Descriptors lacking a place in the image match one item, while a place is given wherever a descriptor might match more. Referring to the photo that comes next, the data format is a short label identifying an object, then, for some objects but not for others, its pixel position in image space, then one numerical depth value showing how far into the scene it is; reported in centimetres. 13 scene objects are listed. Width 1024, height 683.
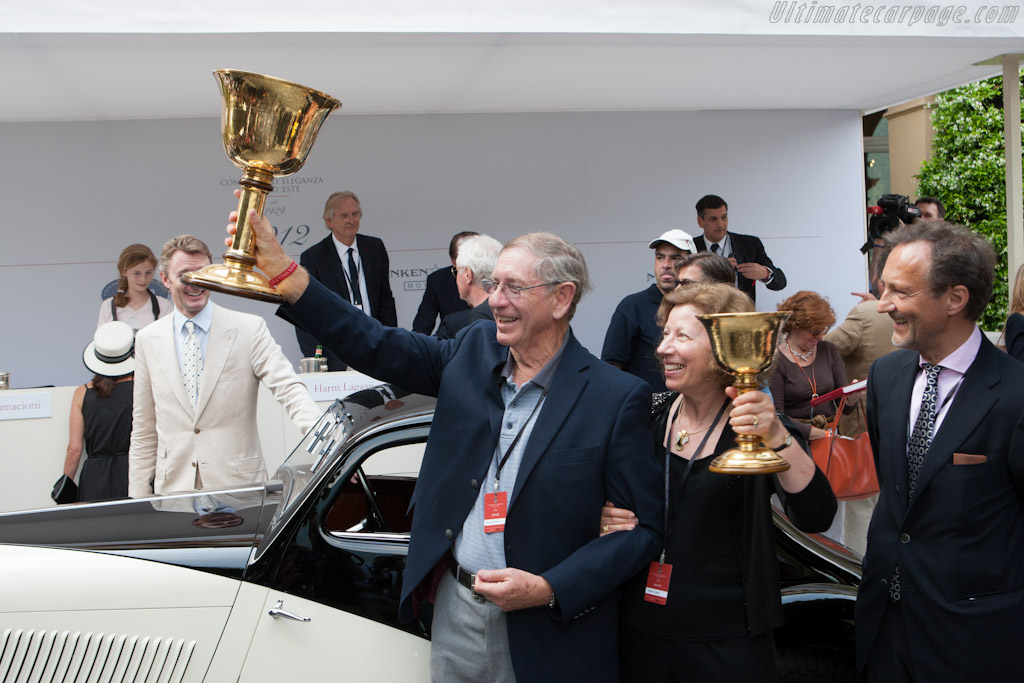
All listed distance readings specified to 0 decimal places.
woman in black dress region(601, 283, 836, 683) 212
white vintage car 249
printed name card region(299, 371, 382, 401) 593
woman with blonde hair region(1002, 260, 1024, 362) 300
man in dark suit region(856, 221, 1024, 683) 209
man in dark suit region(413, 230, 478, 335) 667
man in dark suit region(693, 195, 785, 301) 636
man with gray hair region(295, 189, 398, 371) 668
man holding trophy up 207
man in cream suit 362
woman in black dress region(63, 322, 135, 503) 495
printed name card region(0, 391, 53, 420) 575
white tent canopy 455
